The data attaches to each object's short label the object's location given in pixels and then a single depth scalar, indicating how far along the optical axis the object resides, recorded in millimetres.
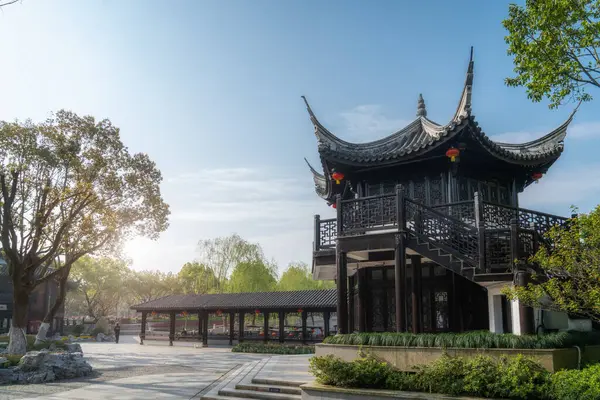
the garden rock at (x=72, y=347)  24948
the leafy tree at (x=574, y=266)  7824
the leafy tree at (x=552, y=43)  7957
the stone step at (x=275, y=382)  11523
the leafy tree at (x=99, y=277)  54962
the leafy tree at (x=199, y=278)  51656
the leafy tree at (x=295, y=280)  56981
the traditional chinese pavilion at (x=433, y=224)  10672
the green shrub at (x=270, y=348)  26203
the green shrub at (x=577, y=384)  7465
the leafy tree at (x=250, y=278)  46688
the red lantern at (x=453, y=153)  11789
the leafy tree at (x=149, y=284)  62750
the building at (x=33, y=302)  38656
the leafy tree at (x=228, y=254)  50500
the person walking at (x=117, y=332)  39797
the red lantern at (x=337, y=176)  13680
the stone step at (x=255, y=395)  10883
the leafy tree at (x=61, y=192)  20531
